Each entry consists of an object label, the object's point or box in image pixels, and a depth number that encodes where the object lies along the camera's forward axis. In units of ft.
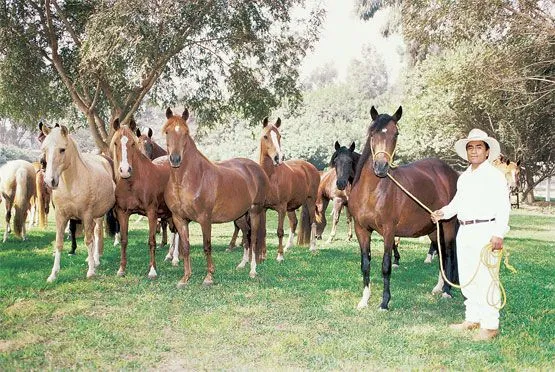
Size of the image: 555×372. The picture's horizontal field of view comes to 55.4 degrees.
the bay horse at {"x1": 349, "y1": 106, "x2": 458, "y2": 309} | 21.58
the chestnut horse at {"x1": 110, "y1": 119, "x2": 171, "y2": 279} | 28.30
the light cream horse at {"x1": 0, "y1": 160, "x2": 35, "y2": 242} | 41.09
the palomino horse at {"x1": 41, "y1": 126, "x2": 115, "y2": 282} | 26.27
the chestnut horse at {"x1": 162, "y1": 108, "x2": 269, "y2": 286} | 26.07
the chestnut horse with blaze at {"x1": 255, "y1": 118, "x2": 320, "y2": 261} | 34.35
